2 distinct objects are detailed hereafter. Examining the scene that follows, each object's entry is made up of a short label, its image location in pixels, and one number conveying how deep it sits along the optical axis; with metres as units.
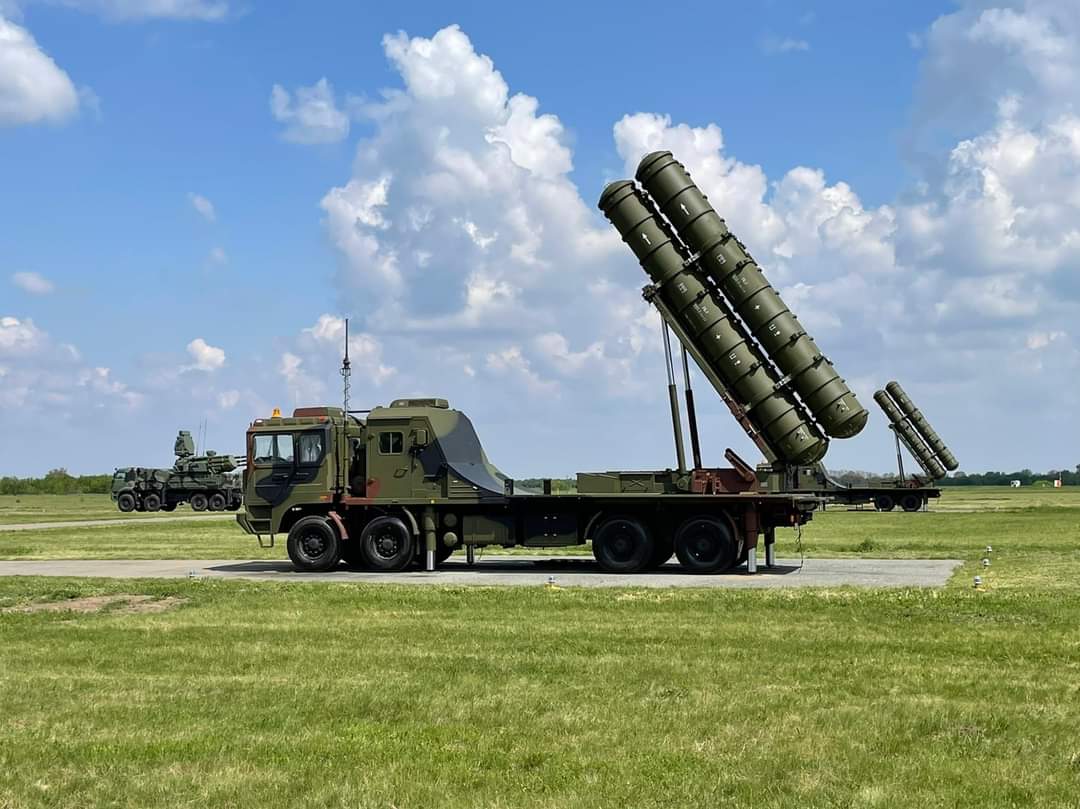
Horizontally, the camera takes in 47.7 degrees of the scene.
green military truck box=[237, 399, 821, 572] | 20.55
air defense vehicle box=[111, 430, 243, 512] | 61.34
